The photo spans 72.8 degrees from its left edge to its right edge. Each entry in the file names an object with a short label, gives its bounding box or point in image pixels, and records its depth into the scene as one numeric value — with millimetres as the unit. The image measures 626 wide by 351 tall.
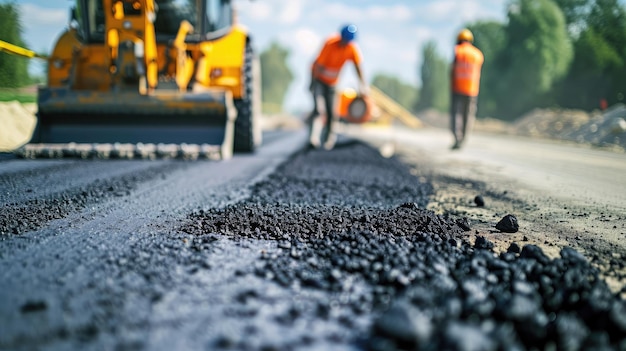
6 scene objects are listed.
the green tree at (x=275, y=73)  73938
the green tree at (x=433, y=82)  55312
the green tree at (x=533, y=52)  26234
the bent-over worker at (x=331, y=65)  6769
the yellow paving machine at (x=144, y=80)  5449
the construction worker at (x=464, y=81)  8000
